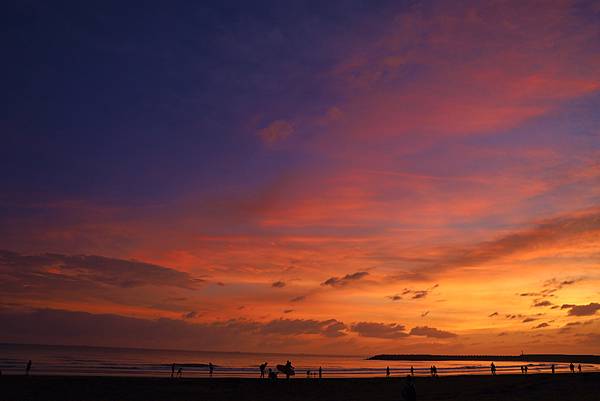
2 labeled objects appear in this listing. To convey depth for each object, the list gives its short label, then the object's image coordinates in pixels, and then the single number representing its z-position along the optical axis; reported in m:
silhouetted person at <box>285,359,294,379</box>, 54.84
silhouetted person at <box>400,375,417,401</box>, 24.86
